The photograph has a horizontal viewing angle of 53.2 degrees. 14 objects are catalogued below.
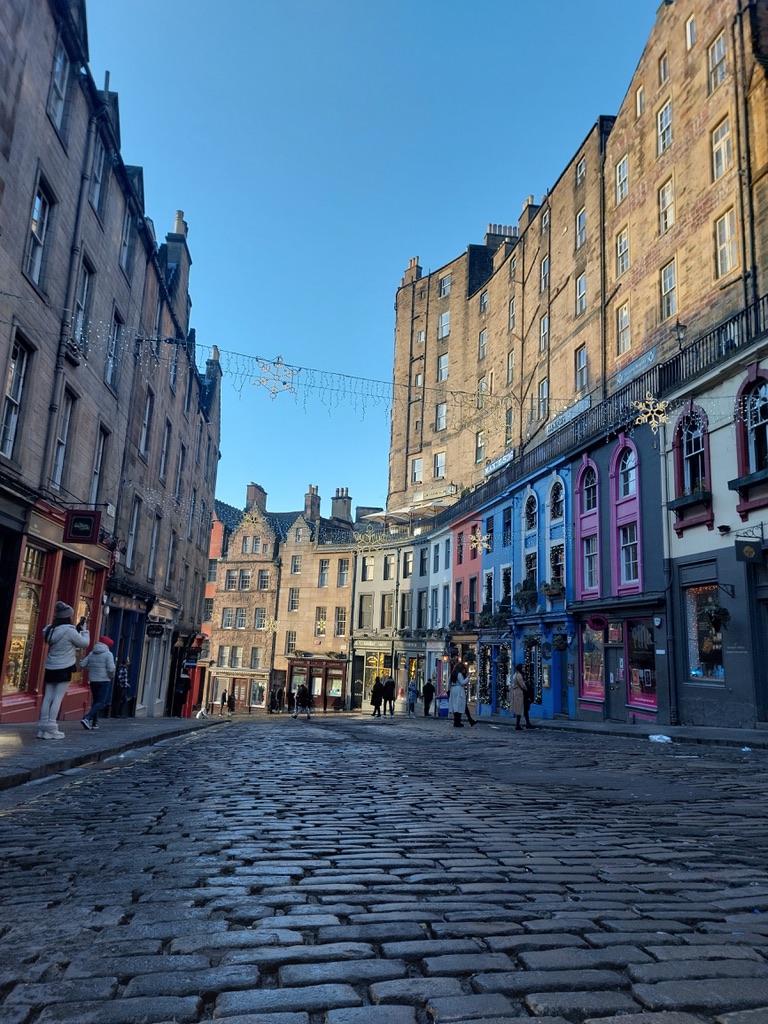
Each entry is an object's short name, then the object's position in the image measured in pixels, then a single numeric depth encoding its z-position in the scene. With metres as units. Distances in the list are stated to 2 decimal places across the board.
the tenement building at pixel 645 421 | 18.59
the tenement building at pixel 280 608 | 51.03
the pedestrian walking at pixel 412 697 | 41.53
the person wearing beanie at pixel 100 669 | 14.15
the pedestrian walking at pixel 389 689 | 35.77
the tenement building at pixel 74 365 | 13.01
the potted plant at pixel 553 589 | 27.31
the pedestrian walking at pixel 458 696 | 21.65
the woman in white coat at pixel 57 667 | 10.69
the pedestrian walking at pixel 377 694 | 33.38
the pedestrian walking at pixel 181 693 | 30.58
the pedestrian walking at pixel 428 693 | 34.94
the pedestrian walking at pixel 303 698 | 30.99
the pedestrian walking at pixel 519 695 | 21.02
